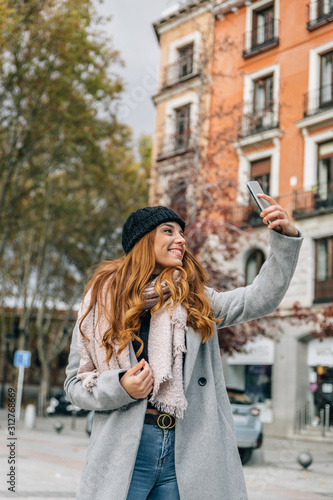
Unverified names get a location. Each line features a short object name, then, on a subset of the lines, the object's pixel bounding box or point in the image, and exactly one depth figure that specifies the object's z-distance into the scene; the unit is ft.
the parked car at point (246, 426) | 35.47
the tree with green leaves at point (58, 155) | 51.19
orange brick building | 57.57
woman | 6.64
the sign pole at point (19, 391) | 56.44
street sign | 56.49
